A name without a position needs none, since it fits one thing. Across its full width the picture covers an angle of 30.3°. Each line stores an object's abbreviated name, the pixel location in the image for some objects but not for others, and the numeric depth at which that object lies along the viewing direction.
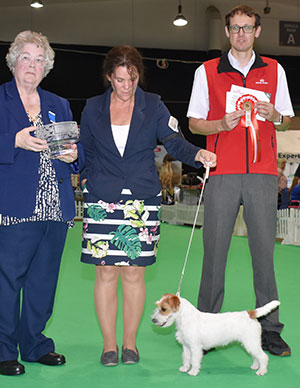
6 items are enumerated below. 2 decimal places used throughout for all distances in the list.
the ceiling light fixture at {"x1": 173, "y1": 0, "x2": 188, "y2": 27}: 12.83
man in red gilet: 2.95
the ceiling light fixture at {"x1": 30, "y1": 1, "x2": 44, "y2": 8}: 11.68
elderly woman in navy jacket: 2.57
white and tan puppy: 2.67
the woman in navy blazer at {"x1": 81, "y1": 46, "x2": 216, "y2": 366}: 2.71
